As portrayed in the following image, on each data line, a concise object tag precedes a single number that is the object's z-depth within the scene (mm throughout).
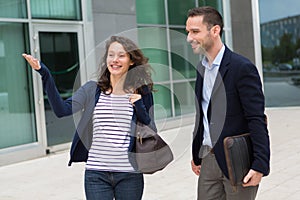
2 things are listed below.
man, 5117
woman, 5348
